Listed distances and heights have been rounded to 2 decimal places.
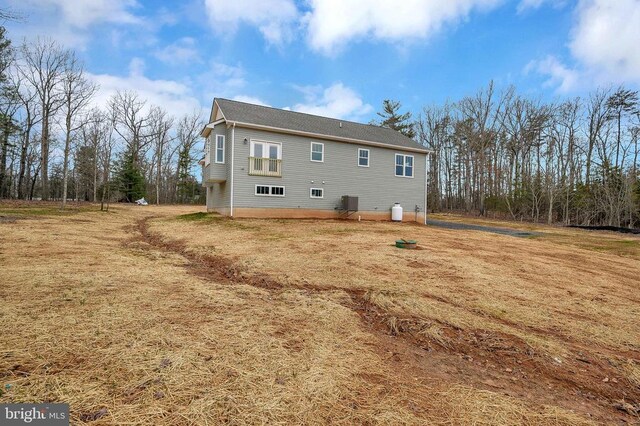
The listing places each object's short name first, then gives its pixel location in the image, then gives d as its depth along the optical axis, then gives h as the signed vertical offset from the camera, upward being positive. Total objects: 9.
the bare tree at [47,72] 23.14 +11.25
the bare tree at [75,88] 20.98 +8.73
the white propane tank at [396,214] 19.69 +0.02
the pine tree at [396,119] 40.56 +13.10
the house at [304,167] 16.16 +2.79
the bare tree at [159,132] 40.42 +10.69
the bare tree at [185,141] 42.84 +10.14
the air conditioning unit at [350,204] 18.23 +0.58
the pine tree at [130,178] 38.56 +4.09
